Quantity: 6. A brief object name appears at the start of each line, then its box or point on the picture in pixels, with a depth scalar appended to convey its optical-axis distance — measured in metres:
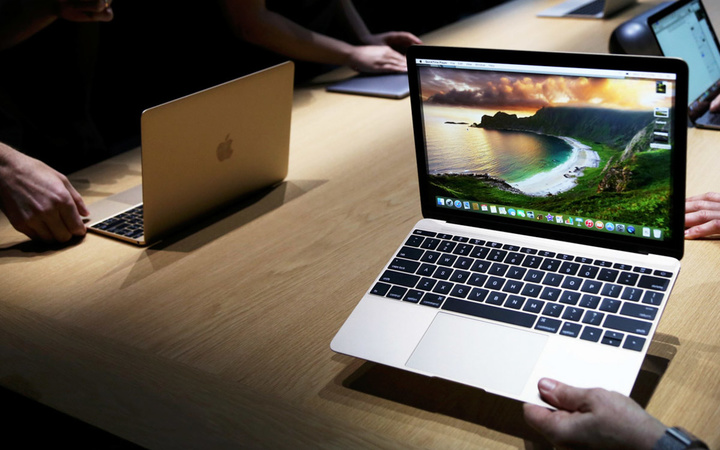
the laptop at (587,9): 2.66
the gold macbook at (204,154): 1.27
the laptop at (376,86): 2.07
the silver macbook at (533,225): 0.88
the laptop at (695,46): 1.64
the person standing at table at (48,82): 1.75
